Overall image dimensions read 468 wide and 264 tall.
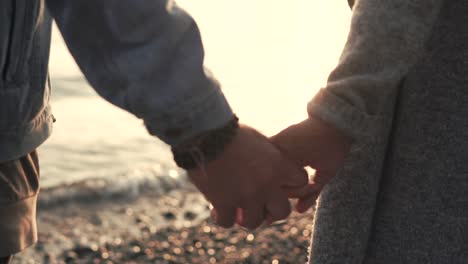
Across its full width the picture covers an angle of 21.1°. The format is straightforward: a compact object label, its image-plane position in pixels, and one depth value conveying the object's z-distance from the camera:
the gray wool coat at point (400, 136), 1.71
